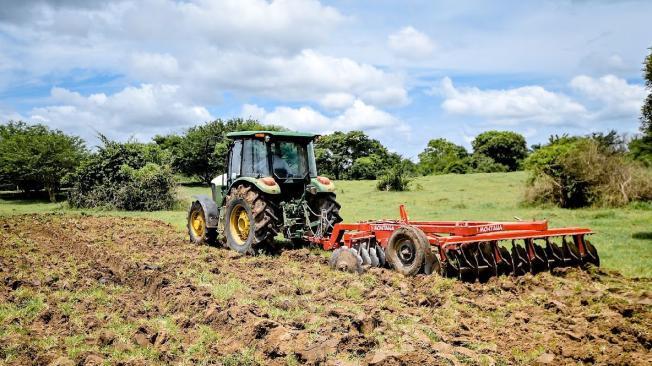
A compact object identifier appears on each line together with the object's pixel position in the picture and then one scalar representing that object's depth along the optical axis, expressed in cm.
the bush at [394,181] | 3238
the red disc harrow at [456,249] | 795
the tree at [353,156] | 5441
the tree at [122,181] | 2395
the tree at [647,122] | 1295
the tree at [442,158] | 5688
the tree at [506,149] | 6162
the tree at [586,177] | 1956
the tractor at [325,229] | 807
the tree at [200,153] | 4178
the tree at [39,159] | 2978
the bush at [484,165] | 5568
